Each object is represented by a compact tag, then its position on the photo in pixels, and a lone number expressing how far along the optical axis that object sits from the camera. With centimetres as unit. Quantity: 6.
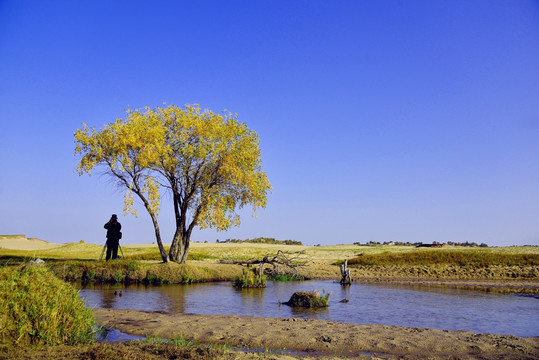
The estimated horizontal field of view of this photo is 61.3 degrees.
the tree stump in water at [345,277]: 2959
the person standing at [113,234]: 3053
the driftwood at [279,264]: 3133
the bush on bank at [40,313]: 1026
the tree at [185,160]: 3002
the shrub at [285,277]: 3256
